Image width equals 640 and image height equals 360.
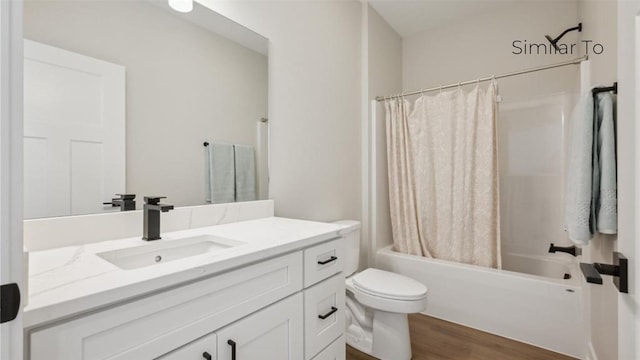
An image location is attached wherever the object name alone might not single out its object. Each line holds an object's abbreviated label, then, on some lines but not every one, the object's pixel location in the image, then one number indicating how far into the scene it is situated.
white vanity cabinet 0.58
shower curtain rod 1.79
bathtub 1.79
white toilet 1.65
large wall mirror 0.93
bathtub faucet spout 2.02
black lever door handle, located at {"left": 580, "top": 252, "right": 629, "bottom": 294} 0.65
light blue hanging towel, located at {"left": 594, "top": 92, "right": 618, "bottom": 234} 1.08
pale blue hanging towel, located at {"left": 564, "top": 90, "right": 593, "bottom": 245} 1.16
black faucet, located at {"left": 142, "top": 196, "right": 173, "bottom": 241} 1.06
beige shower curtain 2.21
